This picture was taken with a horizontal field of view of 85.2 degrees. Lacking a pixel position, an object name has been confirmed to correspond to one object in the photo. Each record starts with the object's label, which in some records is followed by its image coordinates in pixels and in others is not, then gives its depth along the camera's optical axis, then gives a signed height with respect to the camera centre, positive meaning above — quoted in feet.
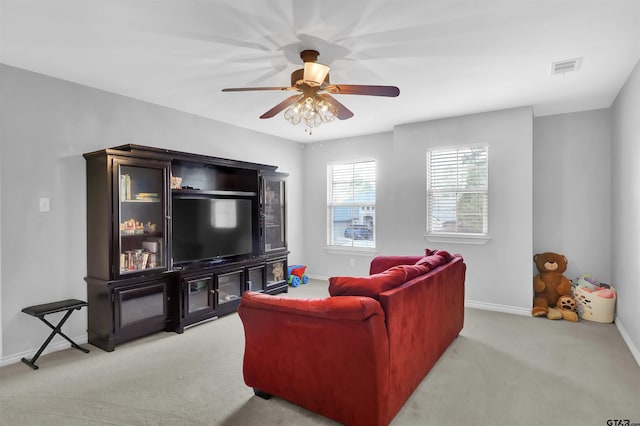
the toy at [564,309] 13.42 -3.98
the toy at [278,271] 17.42 -3.06
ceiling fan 8.61 +3.08
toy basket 12.94 -3.68
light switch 10.66 +0.21
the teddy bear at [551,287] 13.88 -3.22
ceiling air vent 9.98 +4.25
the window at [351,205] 19.75 +0.33
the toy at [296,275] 19.26 -3.66
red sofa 6.32 -2.71
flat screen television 13.25 -0.69
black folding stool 9.71 -2.83
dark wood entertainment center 11.00 -1.09
